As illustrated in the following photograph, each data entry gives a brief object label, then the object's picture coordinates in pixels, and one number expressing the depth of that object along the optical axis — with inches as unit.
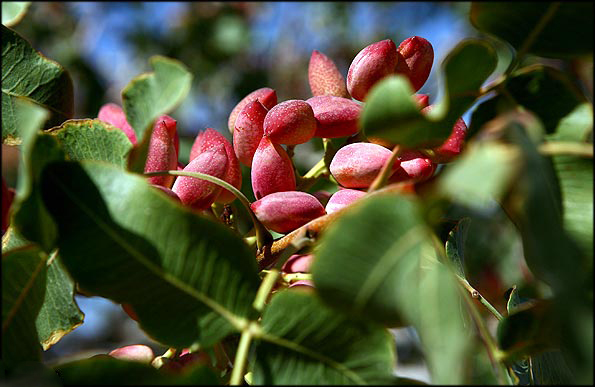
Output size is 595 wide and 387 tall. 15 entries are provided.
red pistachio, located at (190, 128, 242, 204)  13.5
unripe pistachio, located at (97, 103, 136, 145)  14.3
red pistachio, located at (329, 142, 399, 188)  12.7
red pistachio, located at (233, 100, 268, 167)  13.6
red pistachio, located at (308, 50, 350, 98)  14.4
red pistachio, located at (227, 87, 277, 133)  14.1
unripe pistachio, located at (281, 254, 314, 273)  12.4
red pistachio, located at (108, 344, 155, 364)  12.9
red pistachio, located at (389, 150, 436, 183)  12.6
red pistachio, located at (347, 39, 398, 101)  13.1
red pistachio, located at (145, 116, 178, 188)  13.1
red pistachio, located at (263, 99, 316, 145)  13.2
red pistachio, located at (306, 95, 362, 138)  13.4
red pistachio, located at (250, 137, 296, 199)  13.2
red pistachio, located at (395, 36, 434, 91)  13.4
